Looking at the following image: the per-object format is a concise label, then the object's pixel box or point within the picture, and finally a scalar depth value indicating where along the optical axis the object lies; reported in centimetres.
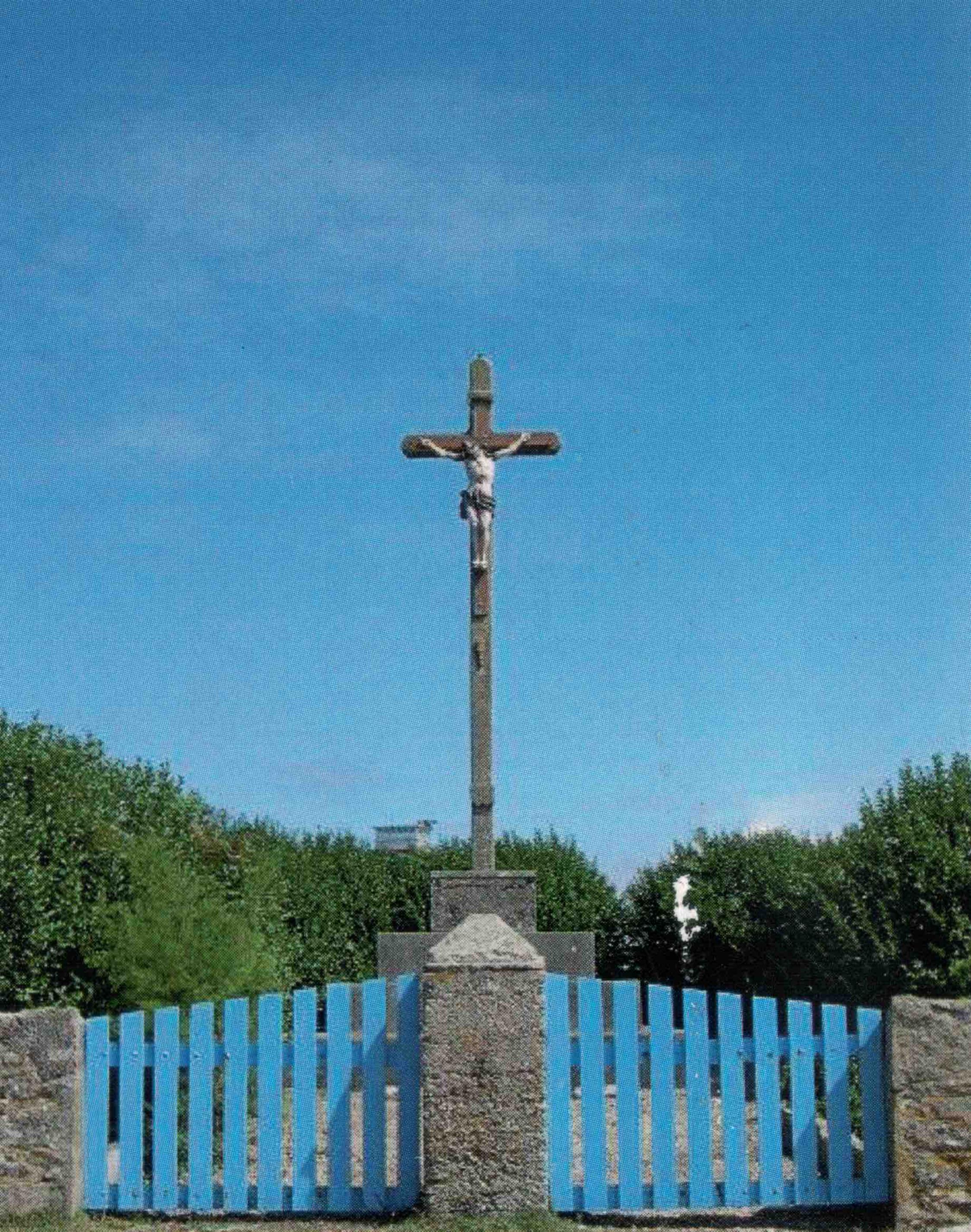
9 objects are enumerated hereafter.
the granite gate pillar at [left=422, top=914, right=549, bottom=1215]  854
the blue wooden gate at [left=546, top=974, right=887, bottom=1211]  878
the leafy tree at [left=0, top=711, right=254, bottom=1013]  1234
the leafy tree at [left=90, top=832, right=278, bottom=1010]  1061
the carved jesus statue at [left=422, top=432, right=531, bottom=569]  1326
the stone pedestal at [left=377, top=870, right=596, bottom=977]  1302
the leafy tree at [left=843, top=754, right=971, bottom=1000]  1173
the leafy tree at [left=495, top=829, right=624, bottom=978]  1812
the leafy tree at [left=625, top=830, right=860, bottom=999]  1449
